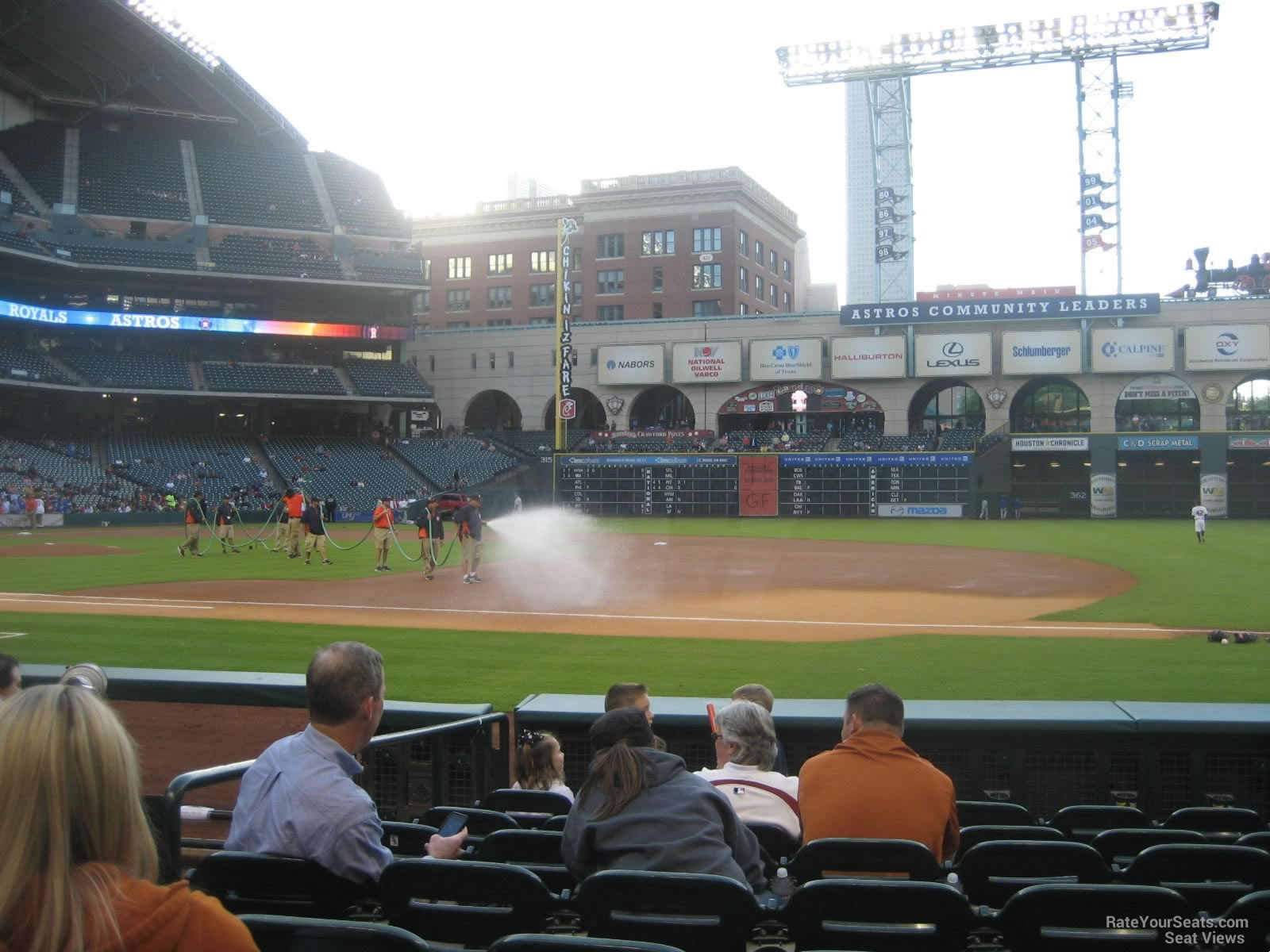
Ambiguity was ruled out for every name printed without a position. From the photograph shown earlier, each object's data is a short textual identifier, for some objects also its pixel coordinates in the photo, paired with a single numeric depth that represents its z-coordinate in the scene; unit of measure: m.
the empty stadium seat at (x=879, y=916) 3.62
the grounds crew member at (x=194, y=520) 34.16
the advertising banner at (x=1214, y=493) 56.94
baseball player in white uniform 38.03
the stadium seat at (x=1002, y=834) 5.31
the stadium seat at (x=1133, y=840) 5.00
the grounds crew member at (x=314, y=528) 31.22
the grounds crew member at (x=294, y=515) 32.19
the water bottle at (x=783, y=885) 4.67
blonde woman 2.22
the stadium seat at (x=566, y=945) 2.93
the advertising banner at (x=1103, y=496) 58.94
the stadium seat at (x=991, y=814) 6.06
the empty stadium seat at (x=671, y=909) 3.61
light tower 61.16
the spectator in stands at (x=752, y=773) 5.50
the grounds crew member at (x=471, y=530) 26.48
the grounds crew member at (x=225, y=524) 35.59
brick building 85.25
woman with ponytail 4.36
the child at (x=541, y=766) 6.94
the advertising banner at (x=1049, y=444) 59.51
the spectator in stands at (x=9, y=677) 6.38
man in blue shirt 4.21
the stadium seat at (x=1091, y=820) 5.88
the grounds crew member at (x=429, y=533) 28.44
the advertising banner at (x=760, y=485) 59.50
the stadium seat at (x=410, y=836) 5.00
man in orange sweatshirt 4.91
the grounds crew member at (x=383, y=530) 29.64
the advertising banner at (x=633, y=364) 70.38
